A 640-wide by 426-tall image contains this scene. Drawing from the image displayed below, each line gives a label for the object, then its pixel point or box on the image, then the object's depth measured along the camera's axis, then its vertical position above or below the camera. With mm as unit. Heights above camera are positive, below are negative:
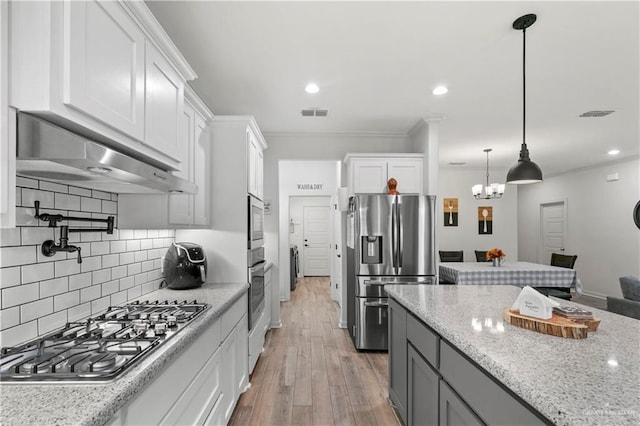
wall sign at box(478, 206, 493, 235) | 7816 -12
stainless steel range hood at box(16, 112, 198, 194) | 1032 +203
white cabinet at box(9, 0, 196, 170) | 1012 +534
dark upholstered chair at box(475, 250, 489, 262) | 6714 -715
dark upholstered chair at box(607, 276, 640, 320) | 2686 -713
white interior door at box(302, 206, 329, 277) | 9531 -573
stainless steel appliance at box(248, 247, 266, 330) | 2980 -582
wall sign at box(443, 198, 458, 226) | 7793 +173
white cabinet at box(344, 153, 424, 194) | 4176 +582
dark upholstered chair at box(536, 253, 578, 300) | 4602 -986
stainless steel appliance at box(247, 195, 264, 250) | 3042 -15
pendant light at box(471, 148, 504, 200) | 6031 +532
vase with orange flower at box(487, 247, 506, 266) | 5090 -542
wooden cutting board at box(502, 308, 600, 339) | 1384 -444
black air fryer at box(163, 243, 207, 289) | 2494 -333
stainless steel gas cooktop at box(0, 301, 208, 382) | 1075 -473
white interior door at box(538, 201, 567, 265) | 7703 -220
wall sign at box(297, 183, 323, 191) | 7043 +683
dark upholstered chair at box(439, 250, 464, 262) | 6454 -685
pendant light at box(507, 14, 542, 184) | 2361 +331
